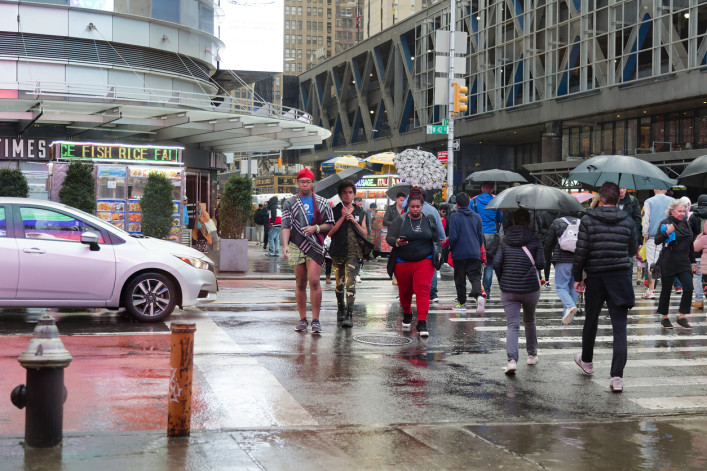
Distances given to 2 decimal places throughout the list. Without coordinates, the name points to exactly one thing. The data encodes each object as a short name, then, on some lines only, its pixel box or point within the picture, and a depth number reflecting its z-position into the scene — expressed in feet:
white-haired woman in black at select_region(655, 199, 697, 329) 39.37
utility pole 91.45
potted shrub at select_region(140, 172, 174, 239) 73.67
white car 33.86
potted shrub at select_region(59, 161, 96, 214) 70.90
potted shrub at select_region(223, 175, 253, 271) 68.23
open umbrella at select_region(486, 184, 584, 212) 37.42
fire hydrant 16.72
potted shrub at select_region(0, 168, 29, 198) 75.42
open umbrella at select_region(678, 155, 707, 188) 44.25
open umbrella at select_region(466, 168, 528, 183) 54.90
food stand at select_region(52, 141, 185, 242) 74.33
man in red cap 33.91
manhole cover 33.06
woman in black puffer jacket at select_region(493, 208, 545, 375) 28.07
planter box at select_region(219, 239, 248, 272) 68.03
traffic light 87.66
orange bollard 18.24
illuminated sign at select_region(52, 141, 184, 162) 74.18
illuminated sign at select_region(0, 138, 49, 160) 91.45
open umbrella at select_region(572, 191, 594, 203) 84.72
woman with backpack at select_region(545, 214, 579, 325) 39.04
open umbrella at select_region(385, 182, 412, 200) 48.03
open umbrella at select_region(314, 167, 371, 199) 46.82
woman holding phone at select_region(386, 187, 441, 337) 34.58
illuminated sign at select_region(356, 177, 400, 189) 103.03
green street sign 92.58
